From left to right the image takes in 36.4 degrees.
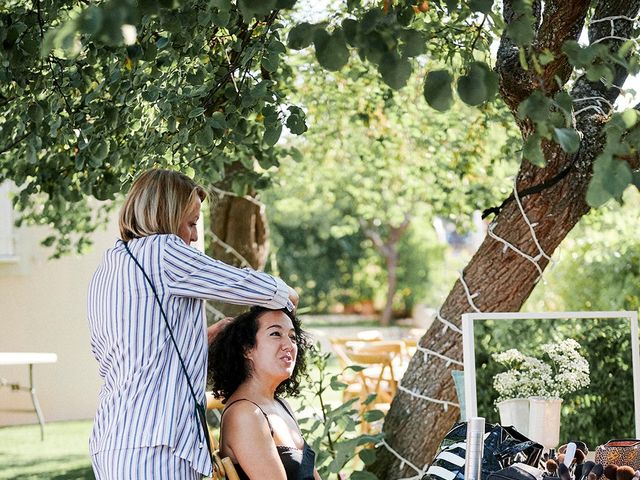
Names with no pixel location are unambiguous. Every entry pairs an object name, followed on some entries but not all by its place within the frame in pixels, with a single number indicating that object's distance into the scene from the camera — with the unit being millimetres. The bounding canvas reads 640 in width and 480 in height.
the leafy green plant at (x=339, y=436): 3830
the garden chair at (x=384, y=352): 6480
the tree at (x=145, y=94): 3115
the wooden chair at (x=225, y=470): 2430
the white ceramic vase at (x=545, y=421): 2936
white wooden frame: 3061
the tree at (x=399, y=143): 6484
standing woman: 2389
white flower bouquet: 3072
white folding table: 7327
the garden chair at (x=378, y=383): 6449
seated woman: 2566
